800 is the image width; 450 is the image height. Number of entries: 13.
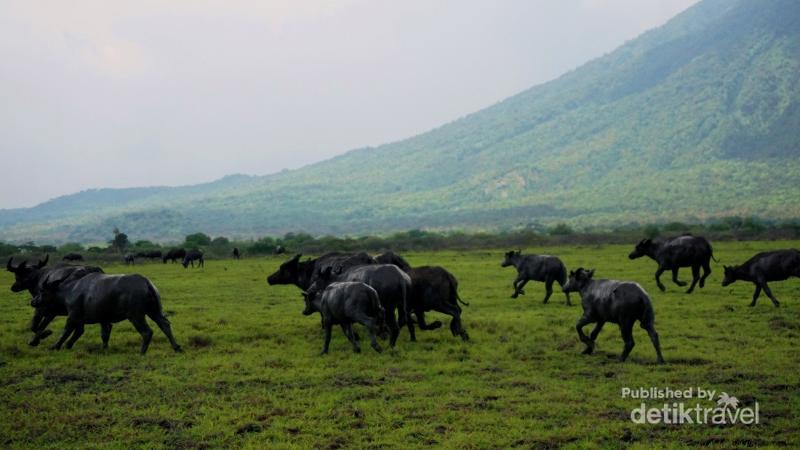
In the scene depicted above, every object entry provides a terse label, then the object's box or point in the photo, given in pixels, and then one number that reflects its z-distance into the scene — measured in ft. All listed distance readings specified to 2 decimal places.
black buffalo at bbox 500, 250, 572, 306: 74.95
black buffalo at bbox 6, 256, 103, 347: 51.24
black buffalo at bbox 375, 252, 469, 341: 51.39
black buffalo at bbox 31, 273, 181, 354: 46.47
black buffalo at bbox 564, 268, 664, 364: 41.52
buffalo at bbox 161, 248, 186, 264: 183.62
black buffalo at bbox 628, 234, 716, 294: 80.79
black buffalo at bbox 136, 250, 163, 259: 195.93
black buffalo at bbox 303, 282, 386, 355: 45.73
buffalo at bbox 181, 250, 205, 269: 162.07
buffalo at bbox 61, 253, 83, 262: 174.70
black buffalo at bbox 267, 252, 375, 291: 63.16
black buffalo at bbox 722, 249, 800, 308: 65.51
